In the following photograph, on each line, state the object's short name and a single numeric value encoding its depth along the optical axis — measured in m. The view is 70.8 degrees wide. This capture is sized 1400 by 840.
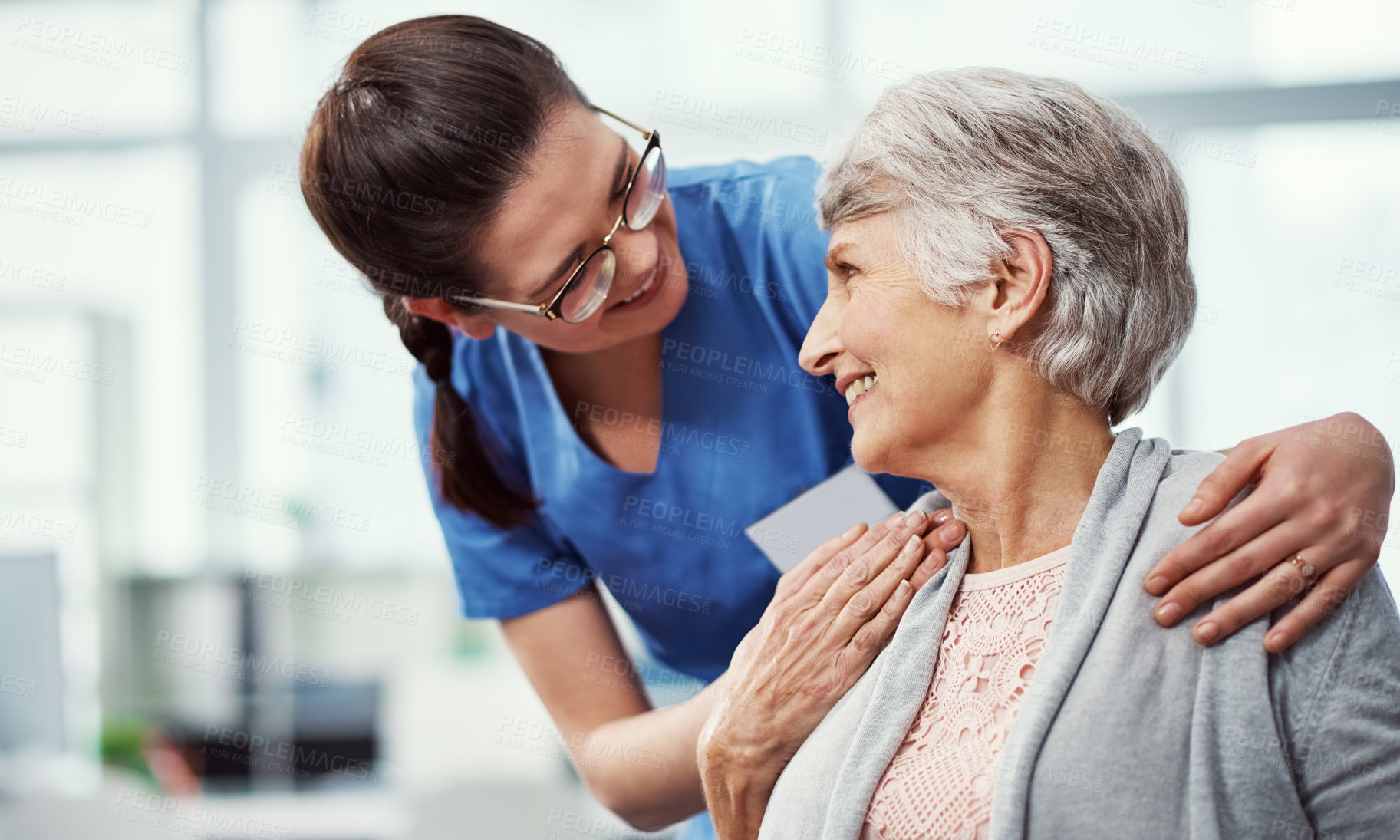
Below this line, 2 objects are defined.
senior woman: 0.93
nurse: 1.17
